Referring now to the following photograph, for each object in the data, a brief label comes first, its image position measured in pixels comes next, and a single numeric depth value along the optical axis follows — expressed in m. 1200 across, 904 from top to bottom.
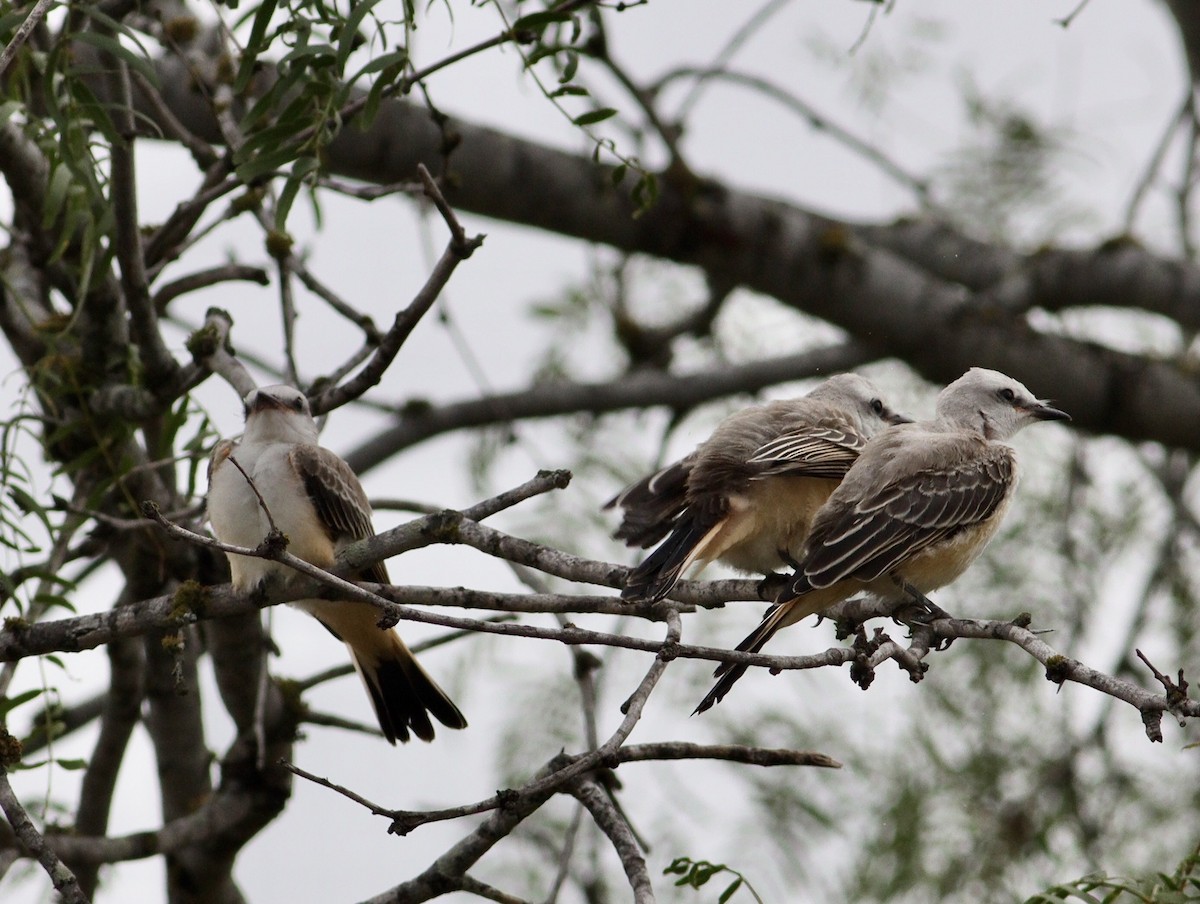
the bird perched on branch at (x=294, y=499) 8.74
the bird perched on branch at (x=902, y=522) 8.38
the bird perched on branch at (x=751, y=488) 9.46
